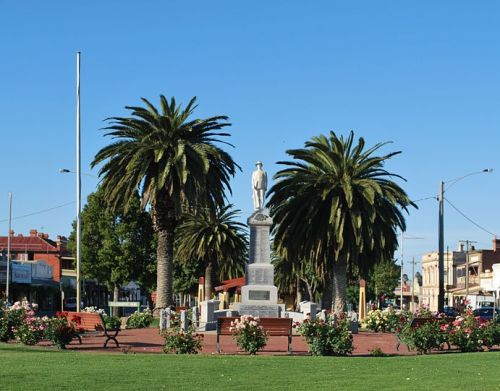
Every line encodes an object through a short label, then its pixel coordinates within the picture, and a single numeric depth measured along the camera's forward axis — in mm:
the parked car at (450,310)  60809
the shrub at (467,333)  23433
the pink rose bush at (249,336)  21422
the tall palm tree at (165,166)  42688
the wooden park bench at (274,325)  22781
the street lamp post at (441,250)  38656
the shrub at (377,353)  21812
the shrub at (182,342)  21109
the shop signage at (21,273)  87688
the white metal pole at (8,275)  73475
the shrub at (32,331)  24234
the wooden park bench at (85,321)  25288
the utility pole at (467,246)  93000
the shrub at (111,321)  32731
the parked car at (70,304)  88438
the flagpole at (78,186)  41531
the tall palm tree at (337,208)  41938
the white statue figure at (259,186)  41062
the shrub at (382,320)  38531
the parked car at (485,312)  56909
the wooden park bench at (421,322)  23364
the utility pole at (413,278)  131850
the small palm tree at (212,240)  59062
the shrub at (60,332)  23375
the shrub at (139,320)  40938
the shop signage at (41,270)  95638
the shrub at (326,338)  21516
